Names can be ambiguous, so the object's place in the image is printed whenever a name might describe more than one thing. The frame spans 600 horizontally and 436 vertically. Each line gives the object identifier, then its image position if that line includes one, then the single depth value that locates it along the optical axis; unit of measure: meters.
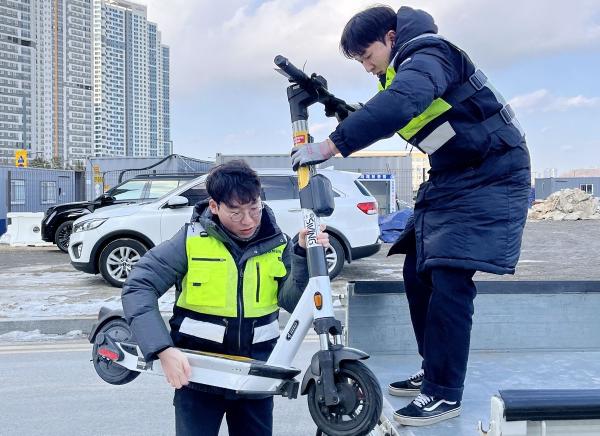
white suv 10.05
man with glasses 2.30
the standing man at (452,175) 2.48
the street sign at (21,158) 23.82
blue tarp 10.97
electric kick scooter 2.07
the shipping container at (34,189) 20.52
